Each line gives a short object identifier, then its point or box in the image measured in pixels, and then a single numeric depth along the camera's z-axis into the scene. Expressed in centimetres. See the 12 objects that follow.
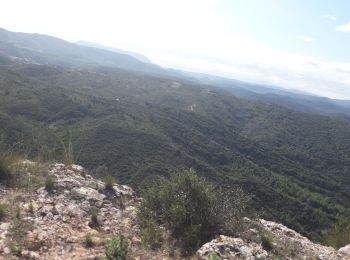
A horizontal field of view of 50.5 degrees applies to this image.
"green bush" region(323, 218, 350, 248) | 899
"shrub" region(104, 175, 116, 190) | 955
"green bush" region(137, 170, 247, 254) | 699
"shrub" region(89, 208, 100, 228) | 723
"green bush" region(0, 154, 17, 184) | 817
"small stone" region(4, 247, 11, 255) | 524
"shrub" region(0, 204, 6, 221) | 644
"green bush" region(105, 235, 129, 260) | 530
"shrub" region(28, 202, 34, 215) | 695
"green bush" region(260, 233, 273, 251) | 708
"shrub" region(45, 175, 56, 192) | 824
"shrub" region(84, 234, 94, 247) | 616
